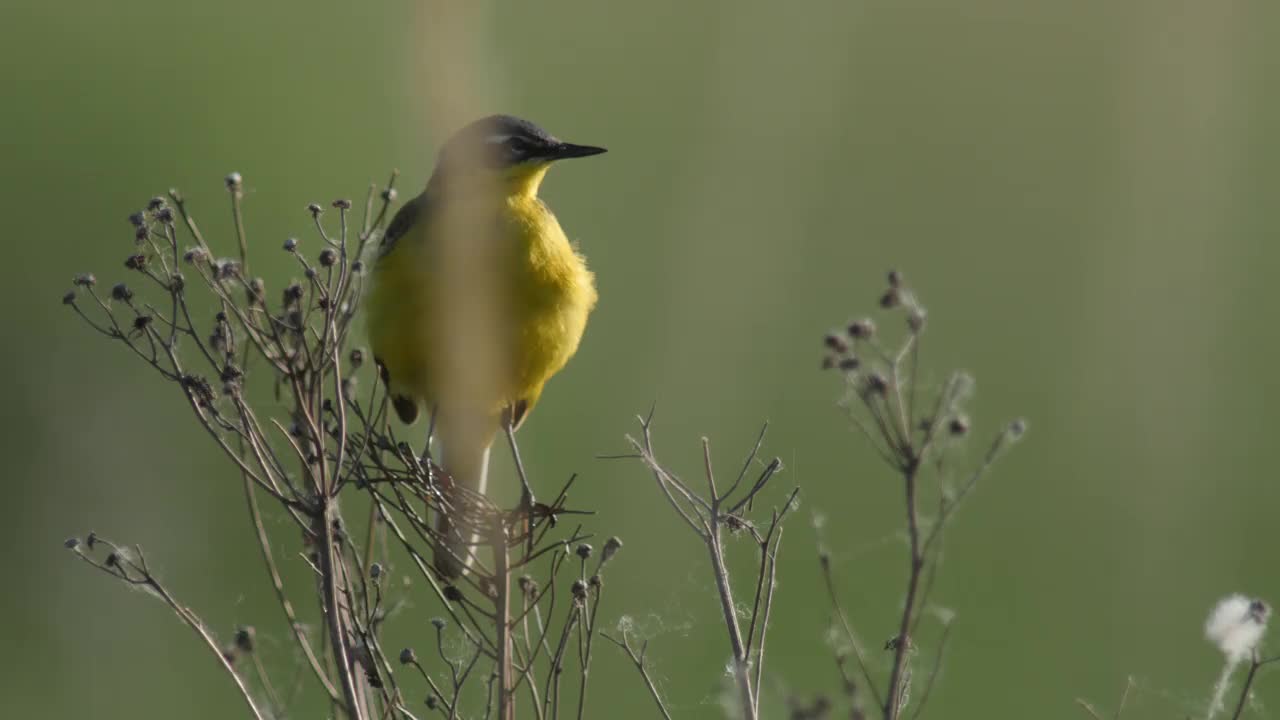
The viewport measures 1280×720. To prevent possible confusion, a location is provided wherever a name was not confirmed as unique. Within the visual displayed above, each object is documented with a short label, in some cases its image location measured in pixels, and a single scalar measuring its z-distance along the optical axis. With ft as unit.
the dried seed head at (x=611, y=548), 16.63
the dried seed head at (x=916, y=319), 12.98
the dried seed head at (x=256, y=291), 16.14
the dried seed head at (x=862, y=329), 13.70
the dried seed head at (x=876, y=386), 13.10
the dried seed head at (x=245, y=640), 18.57
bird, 28.17
